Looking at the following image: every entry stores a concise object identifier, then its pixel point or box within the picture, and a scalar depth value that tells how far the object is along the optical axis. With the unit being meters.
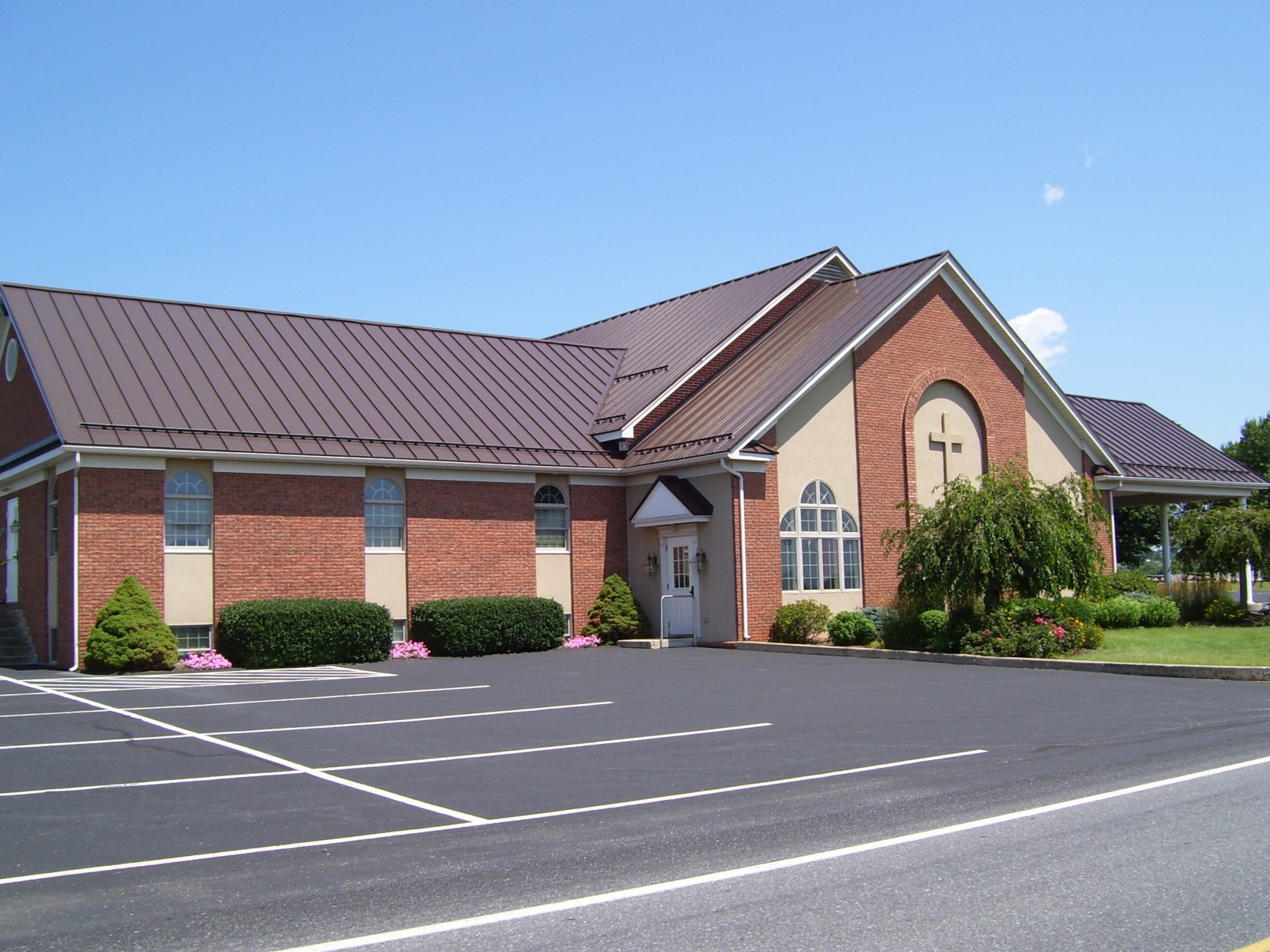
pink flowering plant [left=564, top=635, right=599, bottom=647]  27.39
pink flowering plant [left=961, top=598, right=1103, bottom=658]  21.30
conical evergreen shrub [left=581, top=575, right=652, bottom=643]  27.83
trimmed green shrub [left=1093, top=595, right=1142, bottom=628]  26.55
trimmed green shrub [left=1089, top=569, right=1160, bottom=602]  29.64
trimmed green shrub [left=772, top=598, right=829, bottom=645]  25.47
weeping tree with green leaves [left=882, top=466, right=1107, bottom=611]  22.50
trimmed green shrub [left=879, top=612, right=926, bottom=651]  23.83
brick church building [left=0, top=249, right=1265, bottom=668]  23.08
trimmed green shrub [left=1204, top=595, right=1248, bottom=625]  28.06
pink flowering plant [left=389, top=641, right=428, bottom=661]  24.81
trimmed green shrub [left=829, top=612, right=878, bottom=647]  24.69
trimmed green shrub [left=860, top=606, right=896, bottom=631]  25.22
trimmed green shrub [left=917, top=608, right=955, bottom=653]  22.78
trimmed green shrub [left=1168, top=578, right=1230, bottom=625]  28.61
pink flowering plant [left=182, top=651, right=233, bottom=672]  22.47
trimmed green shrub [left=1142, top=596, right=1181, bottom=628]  27.17
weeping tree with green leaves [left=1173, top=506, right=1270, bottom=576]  28.61
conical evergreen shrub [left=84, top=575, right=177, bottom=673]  21.48
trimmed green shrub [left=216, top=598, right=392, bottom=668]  22.59
